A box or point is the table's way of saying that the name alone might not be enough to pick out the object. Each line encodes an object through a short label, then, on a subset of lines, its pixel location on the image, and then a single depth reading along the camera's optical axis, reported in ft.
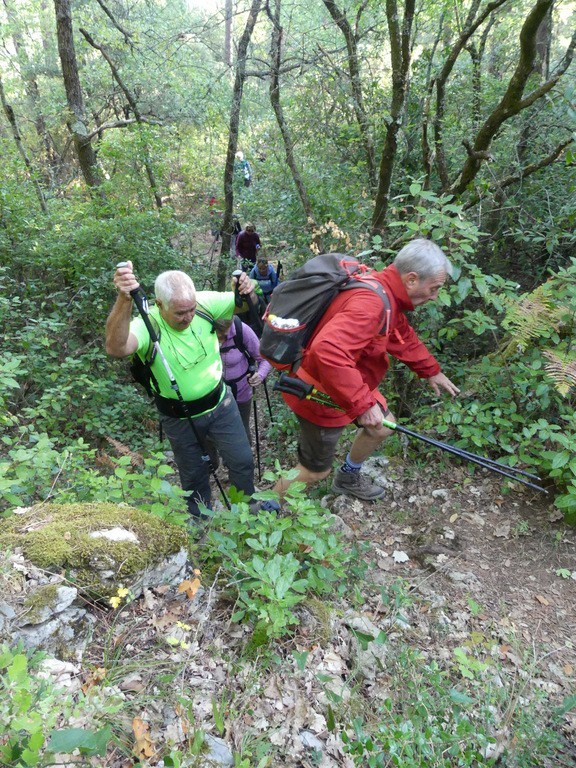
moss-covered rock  7.54
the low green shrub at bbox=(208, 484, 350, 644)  8.01
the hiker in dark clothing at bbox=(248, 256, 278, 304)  29.14
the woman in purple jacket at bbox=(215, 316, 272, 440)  15.83
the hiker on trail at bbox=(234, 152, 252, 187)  36.67
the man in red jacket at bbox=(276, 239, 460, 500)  10.49
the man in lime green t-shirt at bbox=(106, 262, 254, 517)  11.17
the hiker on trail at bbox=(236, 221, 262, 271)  32.60
